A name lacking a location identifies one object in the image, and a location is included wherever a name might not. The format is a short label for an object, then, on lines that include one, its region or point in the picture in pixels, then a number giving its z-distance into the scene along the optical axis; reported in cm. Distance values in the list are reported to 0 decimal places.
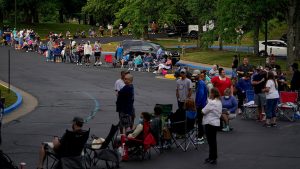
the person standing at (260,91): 2123
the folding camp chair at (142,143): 1495
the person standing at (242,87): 2325
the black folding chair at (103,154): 1400
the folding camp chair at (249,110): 2177
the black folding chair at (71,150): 1283
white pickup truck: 7394
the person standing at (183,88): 1944
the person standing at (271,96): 1988
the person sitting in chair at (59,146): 1297
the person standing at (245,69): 2468
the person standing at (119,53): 4356
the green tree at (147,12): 5709
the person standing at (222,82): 2091
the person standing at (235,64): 3256
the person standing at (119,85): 1884
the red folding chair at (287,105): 2169
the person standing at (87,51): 4326
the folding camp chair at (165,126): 1606
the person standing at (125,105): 1694
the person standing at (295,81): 2334
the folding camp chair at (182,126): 1638
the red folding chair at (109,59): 4416
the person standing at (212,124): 1475
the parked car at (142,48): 4531
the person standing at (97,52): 4338
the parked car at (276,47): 4997
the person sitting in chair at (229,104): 1946
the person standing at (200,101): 1723
